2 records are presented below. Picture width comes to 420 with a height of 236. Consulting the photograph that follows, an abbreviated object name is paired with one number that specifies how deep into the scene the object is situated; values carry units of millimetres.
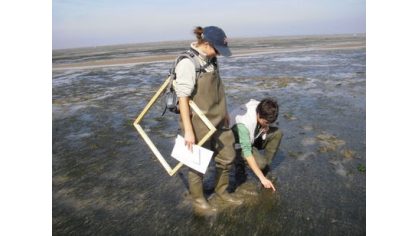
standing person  3158
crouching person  3797
